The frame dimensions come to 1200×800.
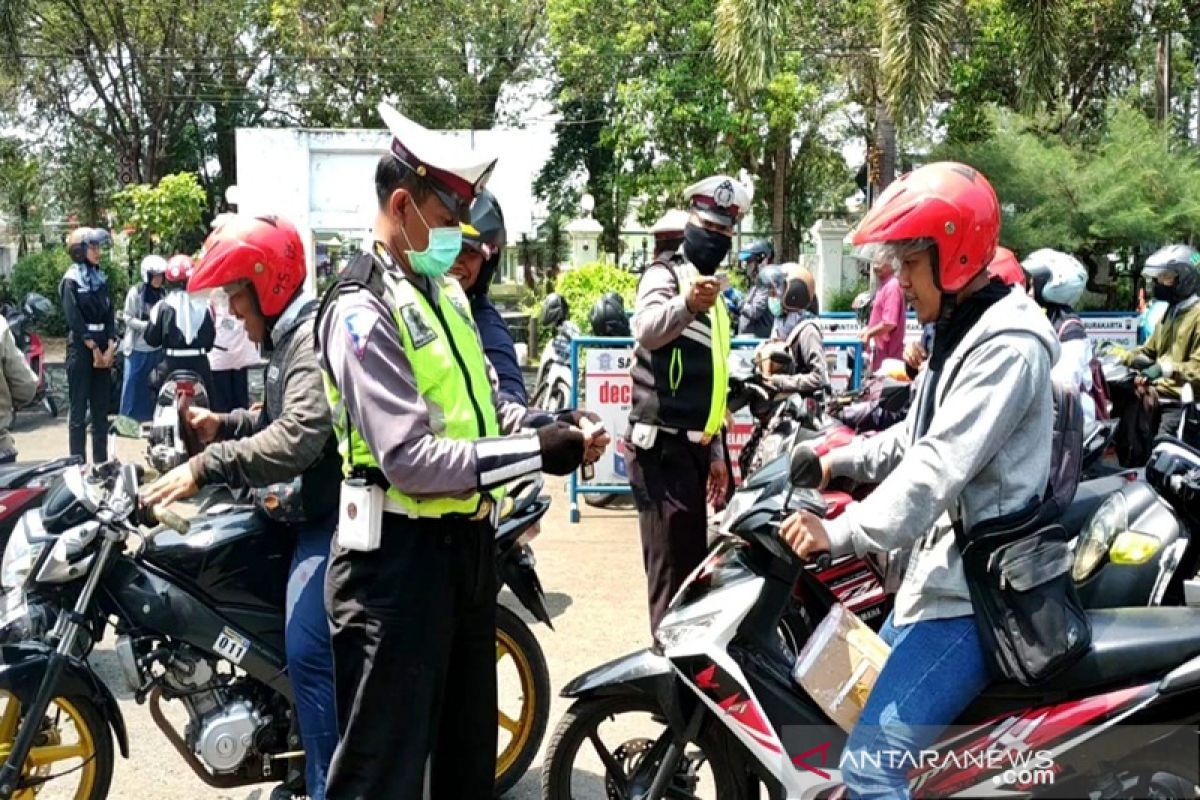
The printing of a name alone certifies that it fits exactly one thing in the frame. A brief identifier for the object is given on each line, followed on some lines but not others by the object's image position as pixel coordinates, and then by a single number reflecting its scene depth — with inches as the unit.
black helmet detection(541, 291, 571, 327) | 389.1
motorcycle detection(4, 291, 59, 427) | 393.4
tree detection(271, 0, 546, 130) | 1179.3
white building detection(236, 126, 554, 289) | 840.3
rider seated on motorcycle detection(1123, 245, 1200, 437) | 304.7
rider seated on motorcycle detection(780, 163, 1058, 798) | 96.6
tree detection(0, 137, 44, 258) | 1284.4
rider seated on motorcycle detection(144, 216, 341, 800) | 123.2
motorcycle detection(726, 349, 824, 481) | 220.1
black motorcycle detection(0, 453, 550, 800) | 132.3
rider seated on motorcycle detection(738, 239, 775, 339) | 392.5
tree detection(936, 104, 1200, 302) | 779.4
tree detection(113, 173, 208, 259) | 842.8
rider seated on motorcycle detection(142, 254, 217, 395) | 338.3
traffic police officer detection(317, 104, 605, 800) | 97.0
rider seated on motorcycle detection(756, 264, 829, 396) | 247.6
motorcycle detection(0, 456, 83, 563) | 190.5
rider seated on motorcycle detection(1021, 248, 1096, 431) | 228.4
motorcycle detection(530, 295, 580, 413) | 347.8
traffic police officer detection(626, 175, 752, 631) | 169.5
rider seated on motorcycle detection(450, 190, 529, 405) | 147.6
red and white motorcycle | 103.9
